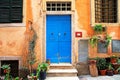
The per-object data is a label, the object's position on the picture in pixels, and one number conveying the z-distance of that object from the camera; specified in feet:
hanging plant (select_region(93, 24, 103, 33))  15.51
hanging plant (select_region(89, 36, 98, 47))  15.31
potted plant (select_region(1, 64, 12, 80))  14.19
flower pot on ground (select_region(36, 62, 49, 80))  13.72
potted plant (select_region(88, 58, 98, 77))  14.97
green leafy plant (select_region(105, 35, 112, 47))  15.38
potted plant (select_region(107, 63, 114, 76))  15.00
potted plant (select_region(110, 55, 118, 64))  15.55
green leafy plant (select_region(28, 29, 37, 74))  15.27
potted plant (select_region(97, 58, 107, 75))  15.21
